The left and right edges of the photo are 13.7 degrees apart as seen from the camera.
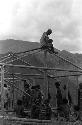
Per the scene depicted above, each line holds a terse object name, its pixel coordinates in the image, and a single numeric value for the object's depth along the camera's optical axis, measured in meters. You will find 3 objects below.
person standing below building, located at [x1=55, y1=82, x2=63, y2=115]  16.16
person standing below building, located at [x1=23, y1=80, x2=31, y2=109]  17.92
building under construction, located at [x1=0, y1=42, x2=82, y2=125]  12.99
